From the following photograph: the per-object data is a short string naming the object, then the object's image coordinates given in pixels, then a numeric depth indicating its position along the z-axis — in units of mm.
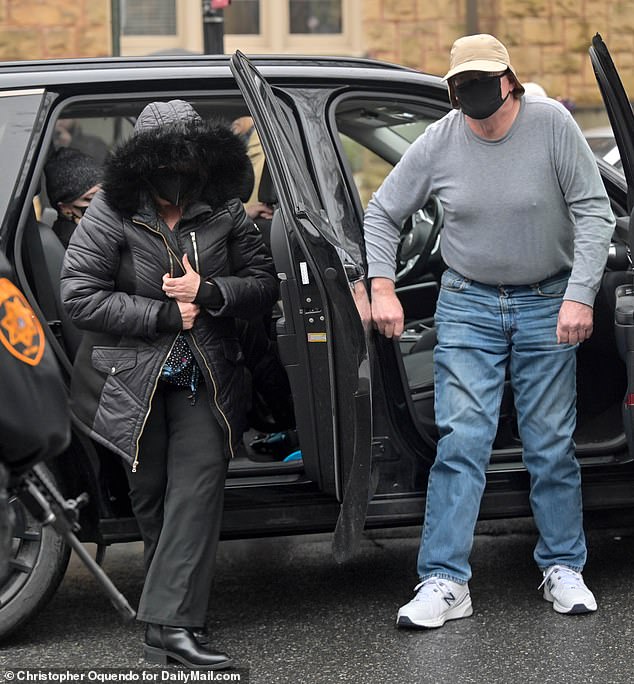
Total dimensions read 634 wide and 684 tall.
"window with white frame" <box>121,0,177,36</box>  13492
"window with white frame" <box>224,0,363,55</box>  13586
